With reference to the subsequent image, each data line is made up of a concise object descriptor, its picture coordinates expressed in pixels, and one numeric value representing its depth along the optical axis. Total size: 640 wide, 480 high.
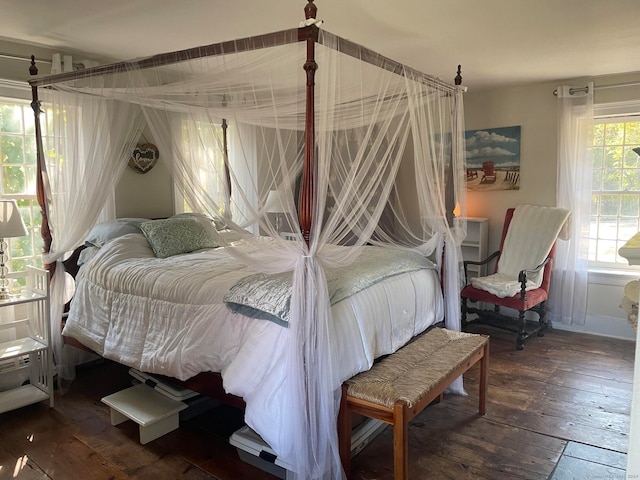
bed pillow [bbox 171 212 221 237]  2.58
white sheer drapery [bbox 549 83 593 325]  4.57
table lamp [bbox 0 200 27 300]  2.97
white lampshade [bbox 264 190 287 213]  2.34
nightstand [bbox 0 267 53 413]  3.06
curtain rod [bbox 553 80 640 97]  4.35
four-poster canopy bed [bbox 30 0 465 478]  2.24
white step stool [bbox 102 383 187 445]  2.73
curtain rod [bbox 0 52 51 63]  3.37
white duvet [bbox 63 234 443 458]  2.39
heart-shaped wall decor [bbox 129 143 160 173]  4.03
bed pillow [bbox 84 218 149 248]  3.57
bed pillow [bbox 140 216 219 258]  3.55
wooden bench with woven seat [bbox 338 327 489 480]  2.22
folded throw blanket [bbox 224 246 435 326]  2.39
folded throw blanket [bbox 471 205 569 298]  4.44
